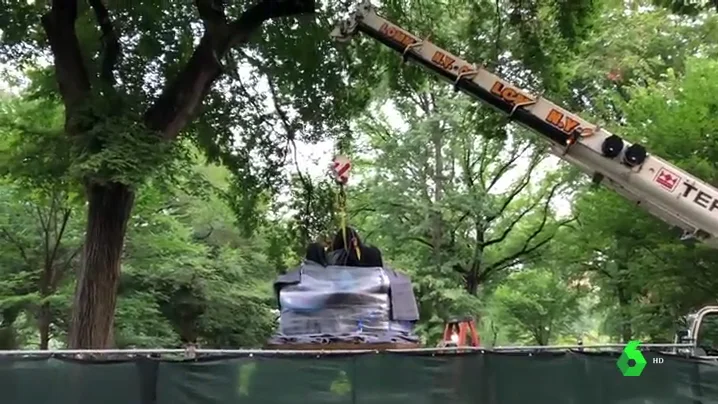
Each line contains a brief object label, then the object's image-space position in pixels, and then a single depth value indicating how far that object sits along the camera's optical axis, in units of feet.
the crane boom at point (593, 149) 30.40
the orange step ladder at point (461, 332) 32.50
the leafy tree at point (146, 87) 34.32
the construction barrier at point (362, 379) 19.58
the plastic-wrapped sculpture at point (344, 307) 24.20
